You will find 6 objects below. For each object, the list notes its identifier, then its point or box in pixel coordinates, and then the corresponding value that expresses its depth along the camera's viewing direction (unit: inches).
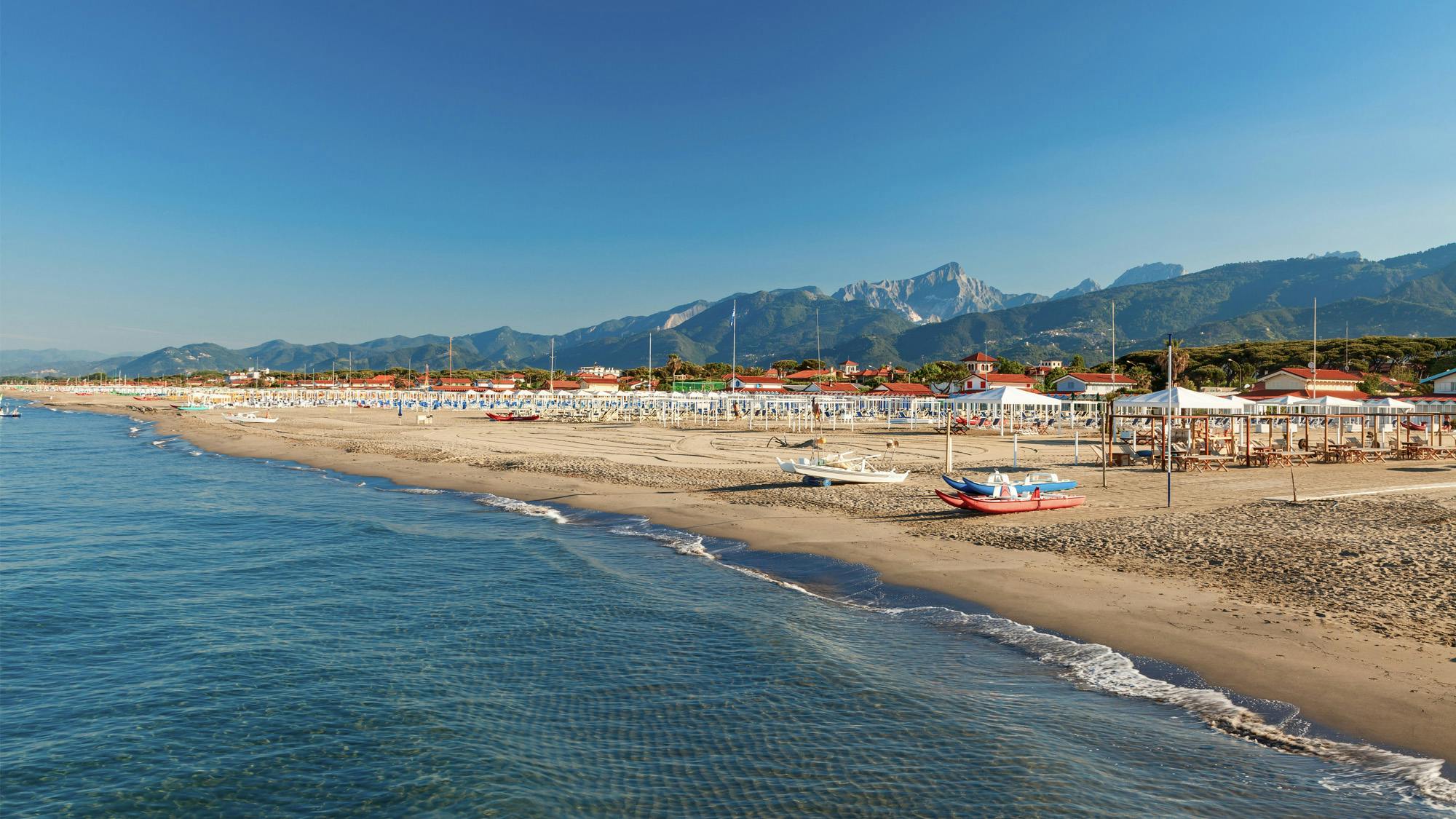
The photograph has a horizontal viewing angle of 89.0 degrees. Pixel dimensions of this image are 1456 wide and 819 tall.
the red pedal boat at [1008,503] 695.7
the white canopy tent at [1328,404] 1290.6
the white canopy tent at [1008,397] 1090.1
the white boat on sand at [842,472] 884.0
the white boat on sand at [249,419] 2512.3
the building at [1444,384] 2068.2
